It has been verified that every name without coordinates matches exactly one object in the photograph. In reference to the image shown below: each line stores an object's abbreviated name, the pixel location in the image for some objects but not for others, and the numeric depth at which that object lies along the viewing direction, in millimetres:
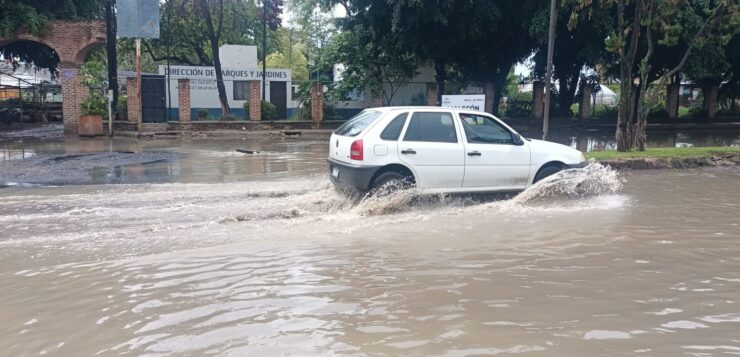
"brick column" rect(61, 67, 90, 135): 24656
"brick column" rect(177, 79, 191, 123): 25000
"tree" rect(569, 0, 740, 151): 14773
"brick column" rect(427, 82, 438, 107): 29094
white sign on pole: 18672
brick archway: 24672
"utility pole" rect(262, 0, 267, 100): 33219
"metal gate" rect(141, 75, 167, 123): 26312
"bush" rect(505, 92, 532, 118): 31219
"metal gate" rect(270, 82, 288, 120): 34344
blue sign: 22695
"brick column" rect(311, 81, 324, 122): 27359
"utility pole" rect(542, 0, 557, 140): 16520
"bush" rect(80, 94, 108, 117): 23656
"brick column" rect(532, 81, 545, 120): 29844
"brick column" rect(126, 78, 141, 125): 24531
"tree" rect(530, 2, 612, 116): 24453
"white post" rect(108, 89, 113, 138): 23234
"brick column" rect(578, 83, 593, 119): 31234
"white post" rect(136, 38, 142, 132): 23288
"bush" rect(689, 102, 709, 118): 34469
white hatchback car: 8633
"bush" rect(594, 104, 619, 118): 32969
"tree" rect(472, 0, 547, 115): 26375
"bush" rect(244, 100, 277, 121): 27609
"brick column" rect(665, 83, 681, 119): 33156
